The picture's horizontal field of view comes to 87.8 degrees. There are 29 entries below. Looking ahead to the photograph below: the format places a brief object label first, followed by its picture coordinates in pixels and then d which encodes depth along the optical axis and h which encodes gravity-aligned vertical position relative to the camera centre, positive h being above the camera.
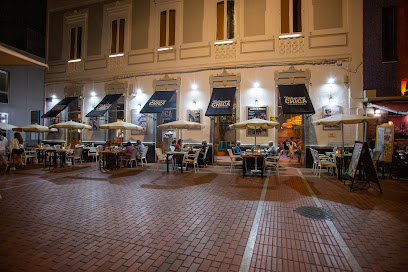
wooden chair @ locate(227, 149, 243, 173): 8.86 -0.82
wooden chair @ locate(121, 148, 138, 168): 10.43 -0.84
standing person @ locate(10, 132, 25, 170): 9.72 -0.46
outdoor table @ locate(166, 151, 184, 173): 9.16 -0.55
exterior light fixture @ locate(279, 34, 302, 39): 11.32 +5.66
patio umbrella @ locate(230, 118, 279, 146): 8.81 +0.72
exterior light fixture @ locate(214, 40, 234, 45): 12.12 +5.70
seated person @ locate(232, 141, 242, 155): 10.27 -0.45
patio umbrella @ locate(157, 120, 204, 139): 10.18 +0.75
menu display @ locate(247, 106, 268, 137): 11.47 +1.47
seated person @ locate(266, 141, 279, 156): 9.21 -0.43
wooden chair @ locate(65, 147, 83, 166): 10.93 -0.70
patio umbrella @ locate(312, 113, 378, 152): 8.05 +0.87
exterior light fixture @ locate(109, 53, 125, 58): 14.11 +5.67
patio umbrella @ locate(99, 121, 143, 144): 10.75 +0.71
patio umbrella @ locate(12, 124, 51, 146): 12.35 +0.64
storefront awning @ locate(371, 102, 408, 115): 10.07 +1.72
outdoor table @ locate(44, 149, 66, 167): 10.41 -0.85
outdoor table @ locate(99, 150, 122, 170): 10.16 -0.92
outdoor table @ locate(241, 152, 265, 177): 8.28 -0.70
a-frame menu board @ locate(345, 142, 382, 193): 6.08 -0.60
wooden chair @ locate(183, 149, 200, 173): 9.57 -0.80
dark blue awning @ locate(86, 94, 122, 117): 12.91 +2.19
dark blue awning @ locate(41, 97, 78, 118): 14.05 +2.20
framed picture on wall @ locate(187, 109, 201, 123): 12.35 +1.45
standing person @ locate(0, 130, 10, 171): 9.45 -0.28
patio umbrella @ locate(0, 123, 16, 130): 12.56 +0.77
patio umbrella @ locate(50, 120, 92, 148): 11.61 +0.78
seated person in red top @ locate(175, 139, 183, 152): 10.05 -0.36
